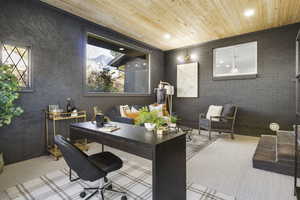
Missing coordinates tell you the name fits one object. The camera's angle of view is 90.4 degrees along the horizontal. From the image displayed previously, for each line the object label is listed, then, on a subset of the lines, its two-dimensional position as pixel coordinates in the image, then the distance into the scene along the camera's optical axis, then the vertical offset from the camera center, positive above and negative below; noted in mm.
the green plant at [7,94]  1972 +61
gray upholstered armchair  4043 -647
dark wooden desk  1299 -519
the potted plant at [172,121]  1881 -297
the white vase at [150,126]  1766 -331
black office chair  1335 -637
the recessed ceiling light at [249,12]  3230 +1920
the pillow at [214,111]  4507 -381
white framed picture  5441 +713
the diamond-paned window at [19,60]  2571 +681
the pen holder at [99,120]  2092 -305
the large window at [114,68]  3903 +932
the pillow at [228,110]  4188 -345
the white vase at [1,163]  2318 -1010
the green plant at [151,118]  1781 -235
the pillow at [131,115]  4101 -459
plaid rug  1762 -1159
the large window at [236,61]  4434 +1194
